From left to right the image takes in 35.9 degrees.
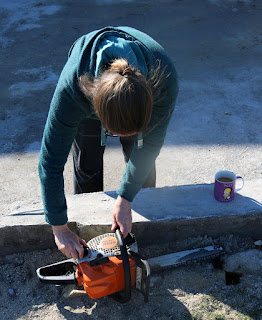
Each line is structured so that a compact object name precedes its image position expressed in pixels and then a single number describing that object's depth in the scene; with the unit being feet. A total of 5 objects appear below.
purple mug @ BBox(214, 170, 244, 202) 8.54
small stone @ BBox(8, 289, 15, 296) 8.13
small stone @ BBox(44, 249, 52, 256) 8.80
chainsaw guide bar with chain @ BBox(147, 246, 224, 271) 8.23
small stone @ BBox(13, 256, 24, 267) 8.72
